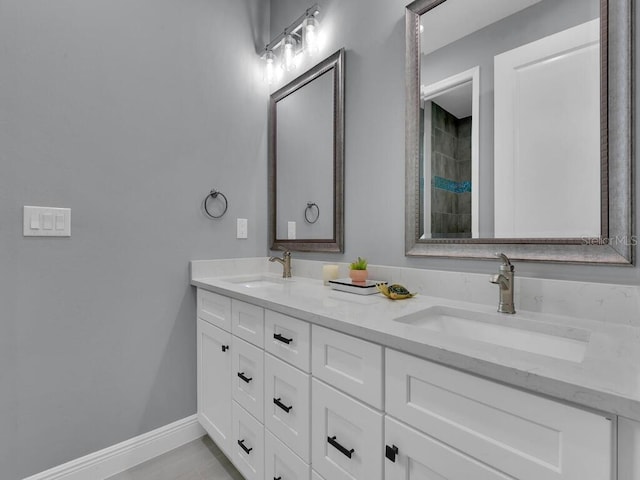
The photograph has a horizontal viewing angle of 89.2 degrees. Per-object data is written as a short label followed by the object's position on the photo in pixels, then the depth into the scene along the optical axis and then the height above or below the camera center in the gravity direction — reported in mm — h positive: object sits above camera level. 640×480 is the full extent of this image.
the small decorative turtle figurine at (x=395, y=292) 1217 -201
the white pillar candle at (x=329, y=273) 1597 -167
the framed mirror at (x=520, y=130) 909 +363
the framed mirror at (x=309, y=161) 1699 +456
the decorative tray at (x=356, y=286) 1321 -198
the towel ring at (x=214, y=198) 1848 +233
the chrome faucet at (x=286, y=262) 1889 -134
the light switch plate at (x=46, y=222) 1324 +75
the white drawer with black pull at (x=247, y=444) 1251 -839
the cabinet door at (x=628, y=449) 483 -317
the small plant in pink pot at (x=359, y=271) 1415 -143
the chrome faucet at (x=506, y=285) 982 -142
